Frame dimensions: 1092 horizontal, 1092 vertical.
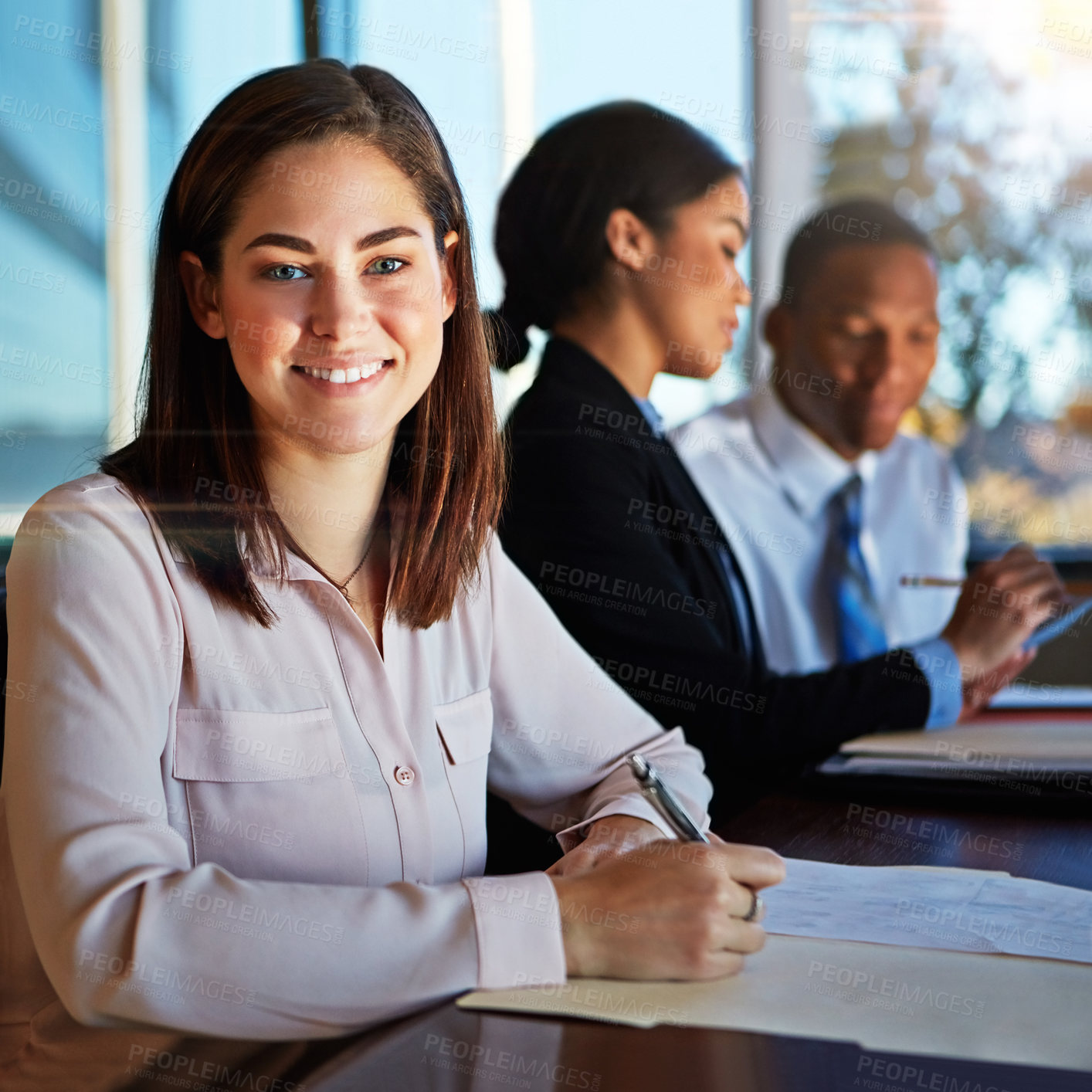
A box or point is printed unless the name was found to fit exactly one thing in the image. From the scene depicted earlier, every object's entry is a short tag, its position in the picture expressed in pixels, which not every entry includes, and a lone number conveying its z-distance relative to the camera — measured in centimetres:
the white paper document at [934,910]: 76
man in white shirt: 239
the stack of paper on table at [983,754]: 121
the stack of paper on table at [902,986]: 61
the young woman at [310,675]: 66
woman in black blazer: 136
